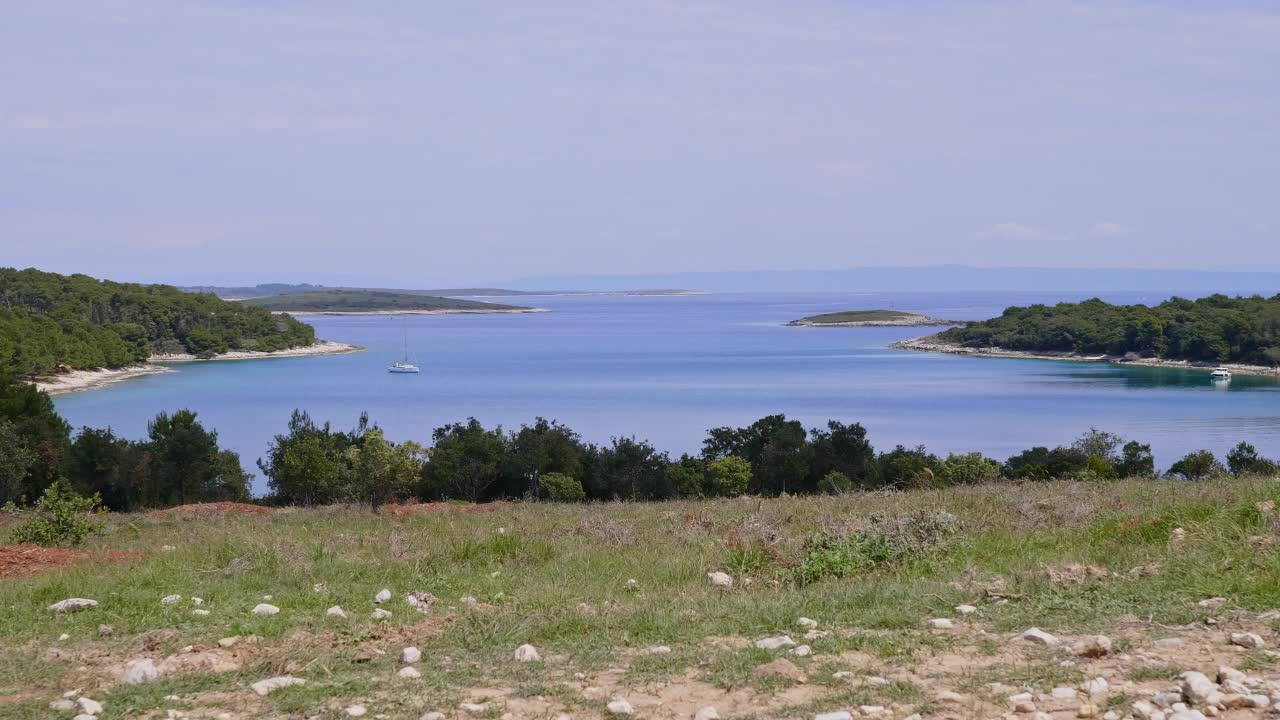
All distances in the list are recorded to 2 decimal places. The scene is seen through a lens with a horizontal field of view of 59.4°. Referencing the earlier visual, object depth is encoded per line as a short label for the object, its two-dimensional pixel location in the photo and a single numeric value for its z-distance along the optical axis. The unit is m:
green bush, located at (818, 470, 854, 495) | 30.39
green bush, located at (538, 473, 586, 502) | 32.00
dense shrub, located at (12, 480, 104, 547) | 11.48
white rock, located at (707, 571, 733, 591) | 7.88
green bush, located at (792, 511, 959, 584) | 8.02
